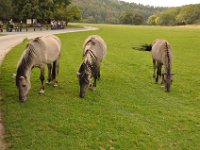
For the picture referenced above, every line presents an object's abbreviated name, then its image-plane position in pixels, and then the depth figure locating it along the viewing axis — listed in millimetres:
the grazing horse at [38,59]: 10690
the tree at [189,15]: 181125
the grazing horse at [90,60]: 11648
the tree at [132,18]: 179750
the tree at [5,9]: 63562
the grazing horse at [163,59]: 13266
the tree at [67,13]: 86250
